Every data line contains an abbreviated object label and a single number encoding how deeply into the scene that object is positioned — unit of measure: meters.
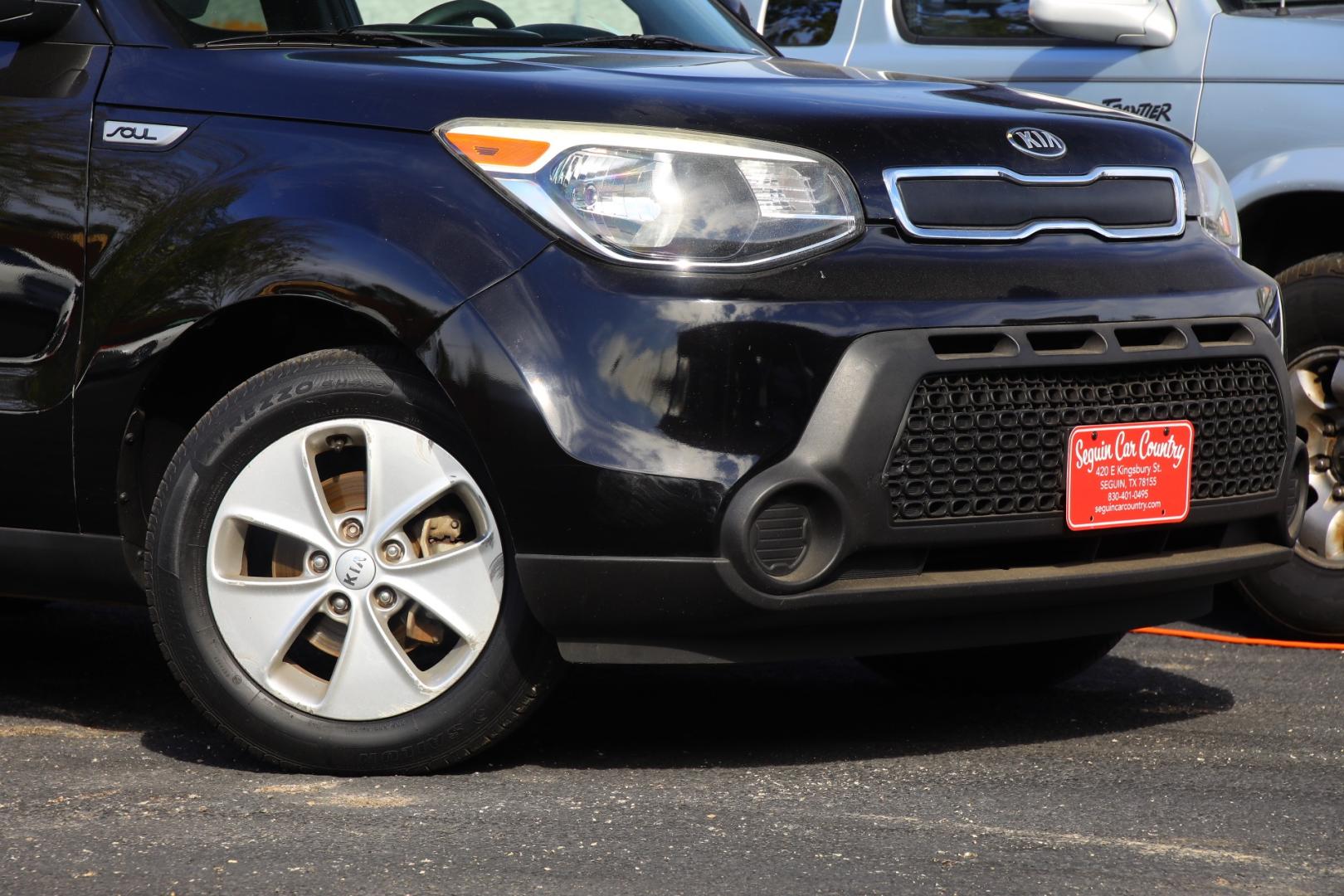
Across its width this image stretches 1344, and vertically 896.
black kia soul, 6.95
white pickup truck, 10.49
